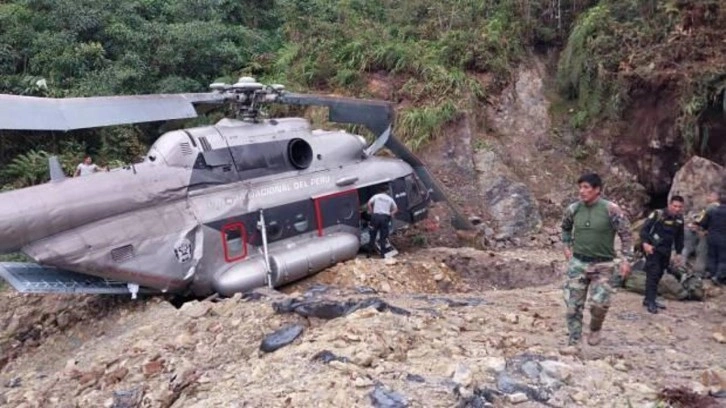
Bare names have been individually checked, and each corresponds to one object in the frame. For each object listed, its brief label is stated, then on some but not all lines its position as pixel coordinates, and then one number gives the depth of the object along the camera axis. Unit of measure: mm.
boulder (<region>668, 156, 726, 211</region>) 12016
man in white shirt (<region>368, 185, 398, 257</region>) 11000
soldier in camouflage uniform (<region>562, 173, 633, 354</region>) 6191
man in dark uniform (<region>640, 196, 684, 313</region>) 7941
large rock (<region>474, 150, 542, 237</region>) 14359
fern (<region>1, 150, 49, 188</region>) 14344
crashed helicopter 7734
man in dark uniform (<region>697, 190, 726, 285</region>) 9156
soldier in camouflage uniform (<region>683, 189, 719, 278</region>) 9539
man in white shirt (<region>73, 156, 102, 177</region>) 9690
